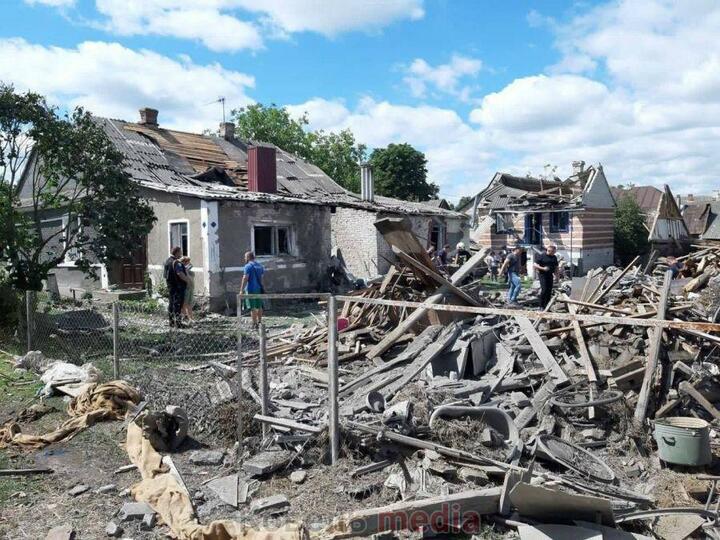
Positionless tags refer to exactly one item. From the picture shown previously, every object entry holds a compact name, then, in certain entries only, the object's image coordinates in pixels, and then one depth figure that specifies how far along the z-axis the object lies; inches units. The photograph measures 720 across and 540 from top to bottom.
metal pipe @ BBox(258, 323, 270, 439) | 209.5
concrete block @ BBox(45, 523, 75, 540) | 158.3
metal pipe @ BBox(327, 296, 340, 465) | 192.5
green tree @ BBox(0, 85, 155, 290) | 431.5
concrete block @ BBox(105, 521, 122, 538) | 162.7
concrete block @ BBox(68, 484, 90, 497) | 190.9
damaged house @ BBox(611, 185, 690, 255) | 1180.5
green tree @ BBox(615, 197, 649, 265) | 1195.3
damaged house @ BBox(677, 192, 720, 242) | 1074.1
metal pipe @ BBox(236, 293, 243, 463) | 211.8
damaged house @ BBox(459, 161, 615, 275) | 1004.6
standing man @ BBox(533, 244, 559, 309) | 490.6
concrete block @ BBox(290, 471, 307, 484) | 188.7
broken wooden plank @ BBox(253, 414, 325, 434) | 201.5
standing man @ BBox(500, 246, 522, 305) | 574.9
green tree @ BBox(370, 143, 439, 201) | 1943.9
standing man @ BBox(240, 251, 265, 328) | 474.0
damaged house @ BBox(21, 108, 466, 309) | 614.9
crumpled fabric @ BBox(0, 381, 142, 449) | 235.8
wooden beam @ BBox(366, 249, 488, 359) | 341.4
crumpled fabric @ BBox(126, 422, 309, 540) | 144.9
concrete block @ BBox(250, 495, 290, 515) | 171.2
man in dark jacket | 469.4
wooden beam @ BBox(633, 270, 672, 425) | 239.5
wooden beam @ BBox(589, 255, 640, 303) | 380.2
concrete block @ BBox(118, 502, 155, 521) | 169.6
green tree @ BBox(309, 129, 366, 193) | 1793.8
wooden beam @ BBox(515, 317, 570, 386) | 267.1
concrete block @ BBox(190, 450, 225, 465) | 207.8
